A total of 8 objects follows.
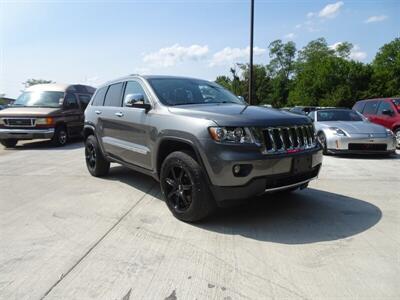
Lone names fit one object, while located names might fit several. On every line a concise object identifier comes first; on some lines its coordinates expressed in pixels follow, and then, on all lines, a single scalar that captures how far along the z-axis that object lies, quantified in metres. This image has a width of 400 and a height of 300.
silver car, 8.45
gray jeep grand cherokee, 3.61
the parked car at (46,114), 11.06
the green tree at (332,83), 44.25
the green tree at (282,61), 78.36
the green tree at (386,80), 41.75
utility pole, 16.58
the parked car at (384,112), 10.60
